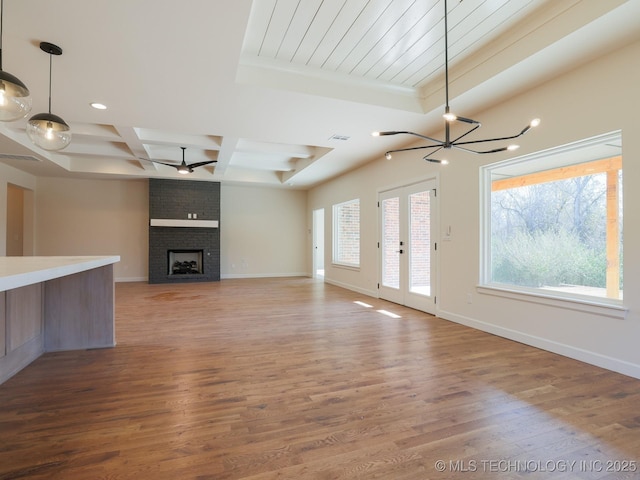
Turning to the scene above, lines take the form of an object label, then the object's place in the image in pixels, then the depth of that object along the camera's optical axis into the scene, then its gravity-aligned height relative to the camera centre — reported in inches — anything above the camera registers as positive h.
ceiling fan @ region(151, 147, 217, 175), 234.3 +55.5
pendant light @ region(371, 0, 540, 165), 87.8 +33.3
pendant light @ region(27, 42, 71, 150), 106.7 +39.4
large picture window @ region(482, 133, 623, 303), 113.4 +7.7
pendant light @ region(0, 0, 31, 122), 82.3 +39.5
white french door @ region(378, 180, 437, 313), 191.6 -2.6
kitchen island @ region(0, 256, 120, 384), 101.0 -27.2
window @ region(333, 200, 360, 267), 282.5 +7.6
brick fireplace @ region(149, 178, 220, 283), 324.2 +12.0
